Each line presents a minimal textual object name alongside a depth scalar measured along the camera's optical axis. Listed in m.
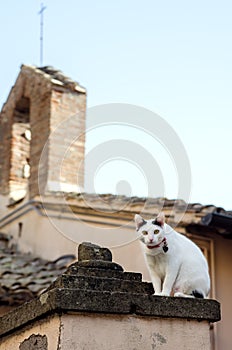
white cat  3.74
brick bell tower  11.01
